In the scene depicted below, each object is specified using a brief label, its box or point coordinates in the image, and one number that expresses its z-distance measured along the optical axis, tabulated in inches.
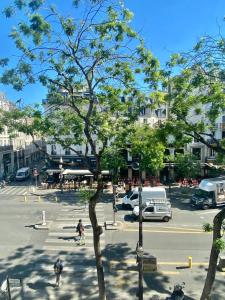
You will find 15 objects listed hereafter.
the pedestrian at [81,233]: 638.9
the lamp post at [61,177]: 1128.2
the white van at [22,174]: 1398.3
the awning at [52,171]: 1263.0
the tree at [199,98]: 377.6
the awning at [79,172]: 1191.8
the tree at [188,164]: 1053.2
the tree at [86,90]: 357.7
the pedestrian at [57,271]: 478.7
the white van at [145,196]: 838.6
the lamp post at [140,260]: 414.7
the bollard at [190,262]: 537.4
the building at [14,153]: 1539.4
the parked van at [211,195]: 888.7
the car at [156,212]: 762.8
